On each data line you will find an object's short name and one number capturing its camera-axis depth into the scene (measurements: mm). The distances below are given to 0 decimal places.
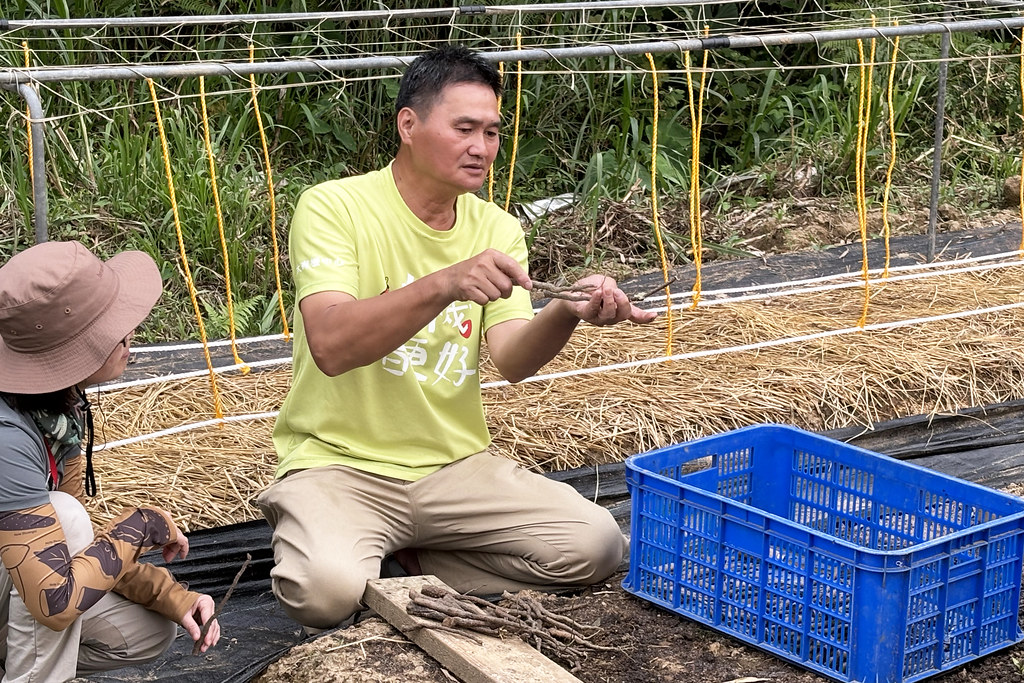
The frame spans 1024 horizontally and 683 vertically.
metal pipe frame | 2941
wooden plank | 2322
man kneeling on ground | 2711
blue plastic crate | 2412
